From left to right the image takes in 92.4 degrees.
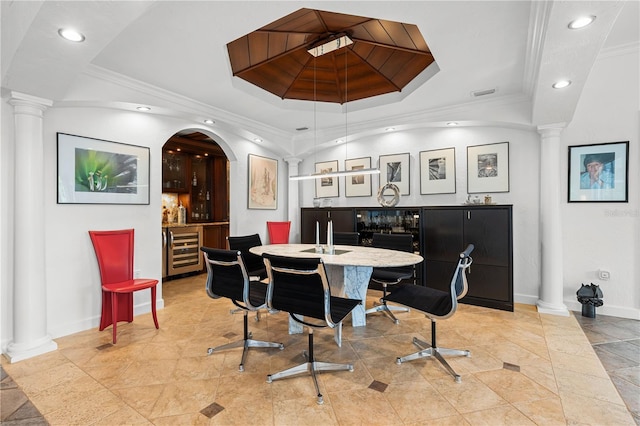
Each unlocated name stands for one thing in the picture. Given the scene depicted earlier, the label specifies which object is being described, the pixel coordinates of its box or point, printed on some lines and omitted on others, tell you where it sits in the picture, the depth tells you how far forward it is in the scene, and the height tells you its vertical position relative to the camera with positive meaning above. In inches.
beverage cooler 218.2 -28.2
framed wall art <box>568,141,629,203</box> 143.5 +18.3
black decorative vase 143.1 -46.9
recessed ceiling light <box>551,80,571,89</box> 108.7 +45.8
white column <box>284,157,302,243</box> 239.8 +6.1
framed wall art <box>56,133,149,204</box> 127.6 +18.0
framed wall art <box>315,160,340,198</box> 229.3 +20.9
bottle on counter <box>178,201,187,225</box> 266.7 -3.5
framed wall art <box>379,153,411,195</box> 199.6 +26.6
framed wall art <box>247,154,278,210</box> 213.5 +20.2
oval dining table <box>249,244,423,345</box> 106.2 -17.7
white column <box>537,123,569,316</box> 150.4 -6.7
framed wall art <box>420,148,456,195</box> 184.4 +24.2
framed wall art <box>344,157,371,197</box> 214.5 +21.2
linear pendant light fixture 116.5 +65.0
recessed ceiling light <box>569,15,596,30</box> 72.6 +45.8
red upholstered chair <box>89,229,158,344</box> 129.3 -27.2
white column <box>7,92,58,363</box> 107.7 -6.7
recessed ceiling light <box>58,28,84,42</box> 80.6 +47.6
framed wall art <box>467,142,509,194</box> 168.9 +24.2
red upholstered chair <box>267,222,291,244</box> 216.8 -15.1
